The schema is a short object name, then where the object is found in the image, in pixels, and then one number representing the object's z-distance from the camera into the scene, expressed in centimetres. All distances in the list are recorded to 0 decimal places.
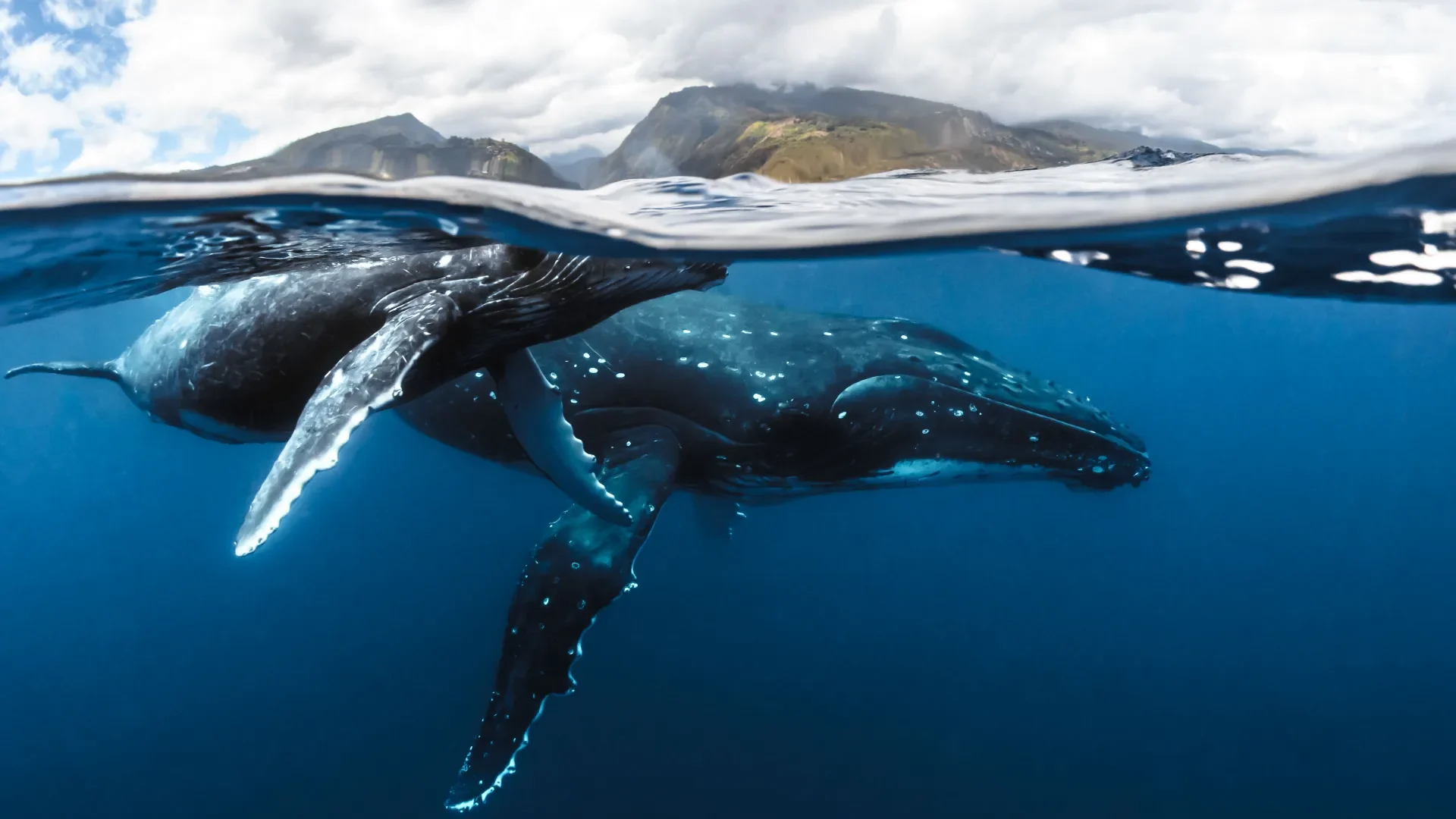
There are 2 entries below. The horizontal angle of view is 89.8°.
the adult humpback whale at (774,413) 671
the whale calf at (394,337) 395
